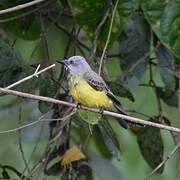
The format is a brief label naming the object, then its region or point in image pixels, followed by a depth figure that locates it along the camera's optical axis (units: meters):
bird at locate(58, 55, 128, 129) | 6.95
